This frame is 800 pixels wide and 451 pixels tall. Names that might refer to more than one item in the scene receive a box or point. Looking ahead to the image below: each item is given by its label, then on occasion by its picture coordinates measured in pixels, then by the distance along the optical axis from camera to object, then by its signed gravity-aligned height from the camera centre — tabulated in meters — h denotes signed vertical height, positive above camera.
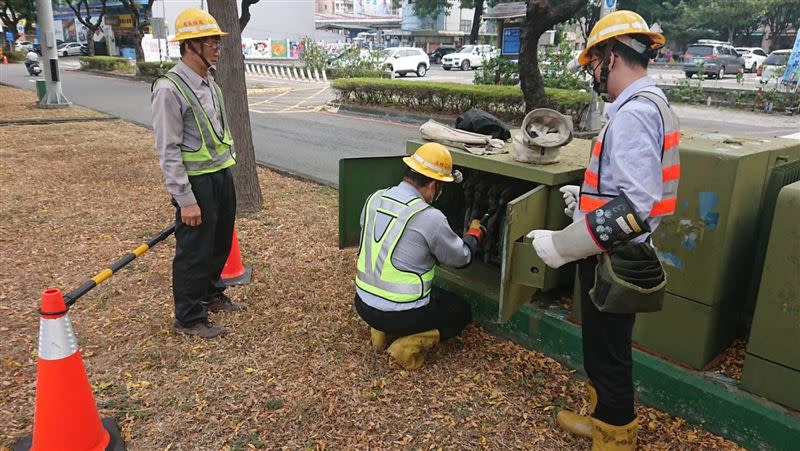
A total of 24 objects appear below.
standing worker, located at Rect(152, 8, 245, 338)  3.29 -0.58
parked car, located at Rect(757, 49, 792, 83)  29.80 +0.30
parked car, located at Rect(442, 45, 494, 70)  38.19 -0.17
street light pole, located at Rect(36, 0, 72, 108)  14.88 -0.32
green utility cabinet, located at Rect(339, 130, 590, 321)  2.78 -0.81
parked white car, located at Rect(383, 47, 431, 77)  31.83 -0.26
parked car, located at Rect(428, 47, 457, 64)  49.44 +0.25
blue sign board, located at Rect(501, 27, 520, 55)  16.81 +0.47
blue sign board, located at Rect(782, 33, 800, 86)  19.00 -0.04
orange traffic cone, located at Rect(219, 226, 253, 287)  4.41 -1.55
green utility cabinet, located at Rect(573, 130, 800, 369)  2.63 -0.77
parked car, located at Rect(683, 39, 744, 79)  30.52 +0.33
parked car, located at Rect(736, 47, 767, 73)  36.97 +0.52
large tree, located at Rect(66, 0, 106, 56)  36.00 +0.93
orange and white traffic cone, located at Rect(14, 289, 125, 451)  2.44 -1.34
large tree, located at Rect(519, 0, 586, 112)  11.52 +0.46
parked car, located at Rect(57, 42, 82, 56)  51.59 -0.37
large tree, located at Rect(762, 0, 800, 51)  47.28 +4.04
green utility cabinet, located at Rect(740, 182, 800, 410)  2.41 -0.98
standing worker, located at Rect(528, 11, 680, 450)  2.12 -0.49
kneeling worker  3.07 -0.98
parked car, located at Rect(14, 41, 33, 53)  49.62 -0.27
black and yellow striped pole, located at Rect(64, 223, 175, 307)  2.71 -1.08
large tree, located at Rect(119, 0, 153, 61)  29.09 +0.86
